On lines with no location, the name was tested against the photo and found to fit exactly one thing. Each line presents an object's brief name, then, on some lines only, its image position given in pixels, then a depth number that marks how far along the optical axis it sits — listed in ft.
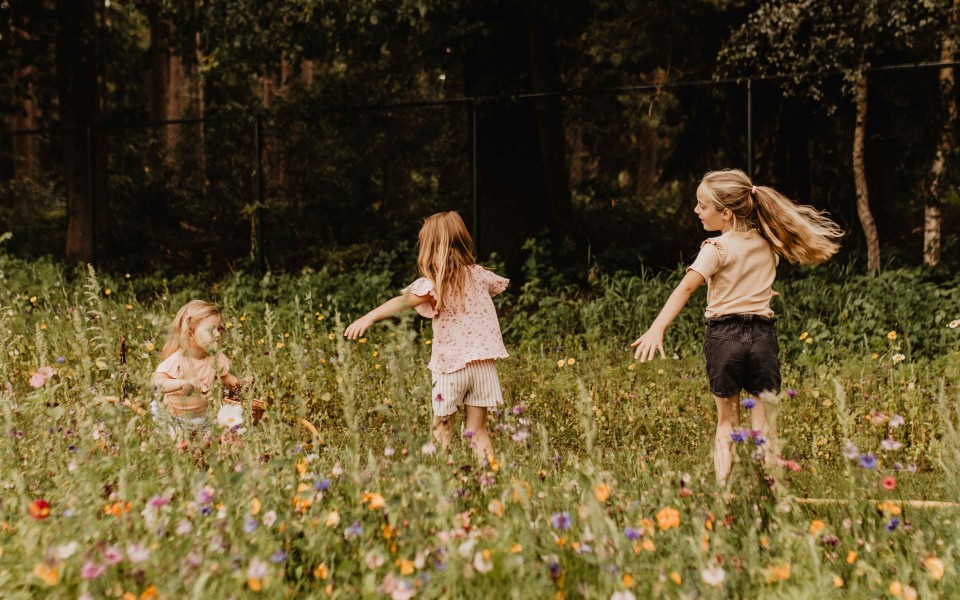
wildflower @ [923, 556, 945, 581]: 7.65
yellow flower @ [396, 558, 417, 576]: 7.45
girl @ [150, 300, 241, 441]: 13.53
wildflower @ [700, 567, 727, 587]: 7.06
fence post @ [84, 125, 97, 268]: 36.99
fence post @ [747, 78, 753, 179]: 26.35
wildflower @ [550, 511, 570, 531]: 7.90
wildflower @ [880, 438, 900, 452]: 9.56
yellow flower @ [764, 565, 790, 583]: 7.44
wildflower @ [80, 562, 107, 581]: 6.85
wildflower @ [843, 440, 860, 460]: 8.73
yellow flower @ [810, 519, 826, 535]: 8.60
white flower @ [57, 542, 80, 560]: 7.36
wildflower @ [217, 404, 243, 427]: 9.82
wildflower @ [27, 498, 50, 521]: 7.70
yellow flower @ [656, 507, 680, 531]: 8.07
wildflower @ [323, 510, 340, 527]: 8.06
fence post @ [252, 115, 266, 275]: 32.45
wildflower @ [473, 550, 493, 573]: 7.31
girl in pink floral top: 14.73
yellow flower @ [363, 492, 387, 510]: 8.21
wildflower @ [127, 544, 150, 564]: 7.00
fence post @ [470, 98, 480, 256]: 29.68
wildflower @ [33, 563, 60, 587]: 6.83
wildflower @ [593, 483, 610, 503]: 8.24
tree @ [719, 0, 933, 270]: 25.54
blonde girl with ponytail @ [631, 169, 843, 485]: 13.33
